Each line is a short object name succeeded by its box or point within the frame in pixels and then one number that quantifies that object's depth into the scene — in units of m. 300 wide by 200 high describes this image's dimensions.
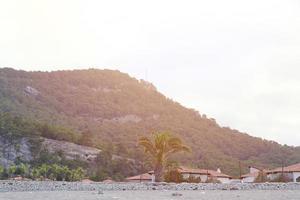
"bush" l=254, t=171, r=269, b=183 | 67.44
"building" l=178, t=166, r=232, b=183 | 76.62
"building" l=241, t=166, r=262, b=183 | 78.18
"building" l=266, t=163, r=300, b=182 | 72.12
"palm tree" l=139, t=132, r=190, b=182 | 63.24
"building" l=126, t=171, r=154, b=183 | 77.44
